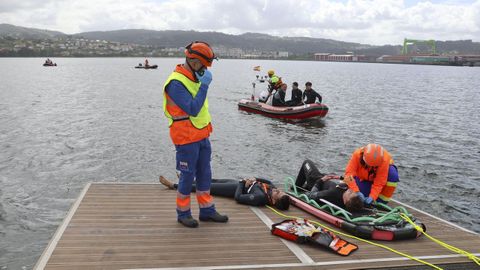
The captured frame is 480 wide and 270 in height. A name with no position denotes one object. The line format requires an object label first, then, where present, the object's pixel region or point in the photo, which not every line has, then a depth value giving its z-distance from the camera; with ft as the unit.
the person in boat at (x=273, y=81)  67.42
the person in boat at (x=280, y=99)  69.51
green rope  19.03
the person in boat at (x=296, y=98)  68.44
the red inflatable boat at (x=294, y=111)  65.31
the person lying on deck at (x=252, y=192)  21.43
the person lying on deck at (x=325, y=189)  20.21
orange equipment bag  16.62
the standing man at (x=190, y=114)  16.69
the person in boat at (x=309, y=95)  67.05
